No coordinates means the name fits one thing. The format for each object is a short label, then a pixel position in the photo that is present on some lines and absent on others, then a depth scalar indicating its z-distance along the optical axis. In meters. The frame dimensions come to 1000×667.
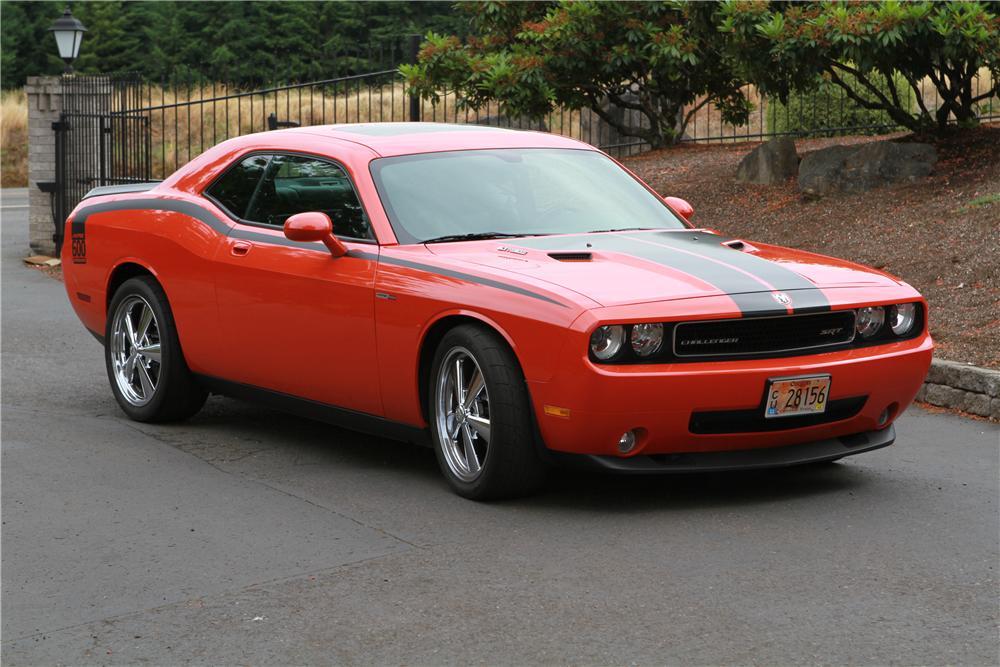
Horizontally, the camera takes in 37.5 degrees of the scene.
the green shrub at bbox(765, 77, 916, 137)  20.33
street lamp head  20.62
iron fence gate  18.11
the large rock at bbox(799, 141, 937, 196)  13.92
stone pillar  18.36
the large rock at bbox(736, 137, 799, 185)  15.34
